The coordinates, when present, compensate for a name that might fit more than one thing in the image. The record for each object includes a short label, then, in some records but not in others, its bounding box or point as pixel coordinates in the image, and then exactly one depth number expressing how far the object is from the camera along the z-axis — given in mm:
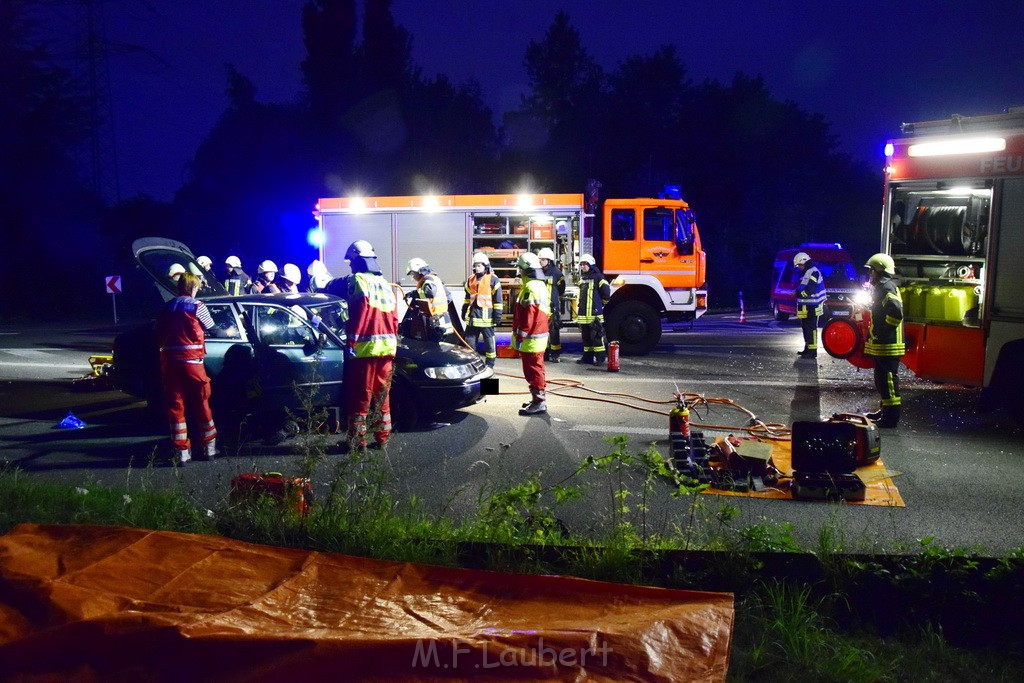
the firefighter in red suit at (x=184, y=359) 6535
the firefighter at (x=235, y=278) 13211
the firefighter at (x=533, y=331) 8250
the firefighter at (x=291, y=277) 12664
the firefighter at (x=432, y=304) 10234
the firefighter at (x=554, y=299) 12711
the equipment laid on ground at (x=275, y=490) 4727
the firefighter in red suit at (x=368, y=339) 6750
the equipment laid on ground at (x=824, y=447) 5793
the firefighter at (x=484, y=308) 11742
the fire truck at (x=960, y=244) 7586
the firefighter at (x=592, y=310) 12102
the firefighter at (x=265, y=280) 12873
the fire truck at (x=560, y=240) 13469
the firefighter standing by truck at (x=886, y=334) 7473
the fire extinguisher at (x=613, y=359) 11570
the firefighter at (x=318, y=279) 12891
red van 17906
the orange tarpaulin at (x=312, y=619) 3049
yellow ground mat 5594
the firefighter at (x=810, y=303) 12328
